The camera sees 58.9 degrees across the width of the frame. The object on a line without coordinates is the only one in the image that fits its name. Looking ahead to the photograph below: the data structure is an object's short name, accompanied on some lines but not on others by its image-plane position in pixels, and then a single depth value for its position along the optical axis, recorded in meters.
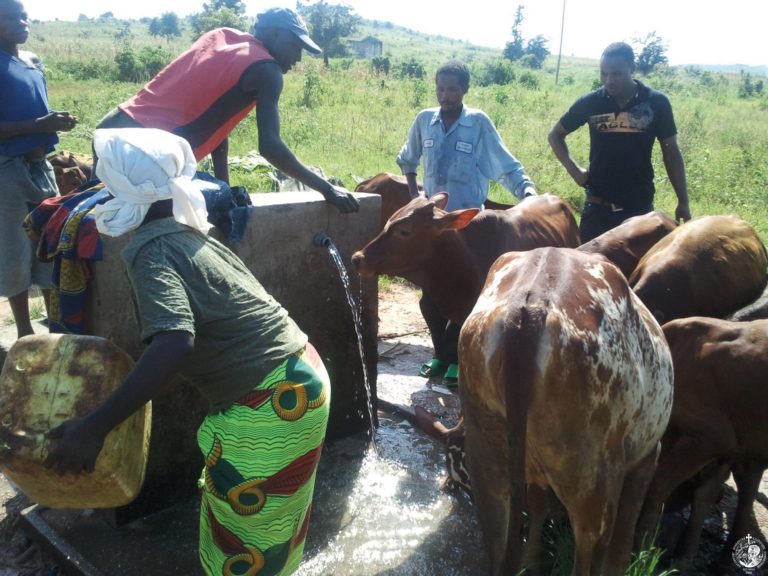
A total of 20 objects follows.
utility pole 43.49
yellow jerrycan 2.30
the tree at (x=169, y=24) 81.78
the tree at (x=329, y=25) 58.09
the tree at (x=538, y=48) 80.88
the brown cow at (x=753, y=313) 4.09
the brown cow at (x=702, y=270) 4.25
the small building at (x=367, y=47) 78.88
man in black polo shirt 5.27
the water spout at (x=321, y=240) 3.93
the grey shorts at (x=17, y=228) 4.27
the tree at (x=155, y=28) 80.64
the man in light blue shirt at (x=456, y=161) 5.48
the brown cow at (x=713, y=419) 3.29
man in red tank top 3.44
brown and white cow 2.45
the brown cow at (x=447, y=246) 4.39
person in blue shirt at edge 4.17
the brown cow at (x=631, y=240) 4.66
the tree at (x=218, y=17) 46.75
